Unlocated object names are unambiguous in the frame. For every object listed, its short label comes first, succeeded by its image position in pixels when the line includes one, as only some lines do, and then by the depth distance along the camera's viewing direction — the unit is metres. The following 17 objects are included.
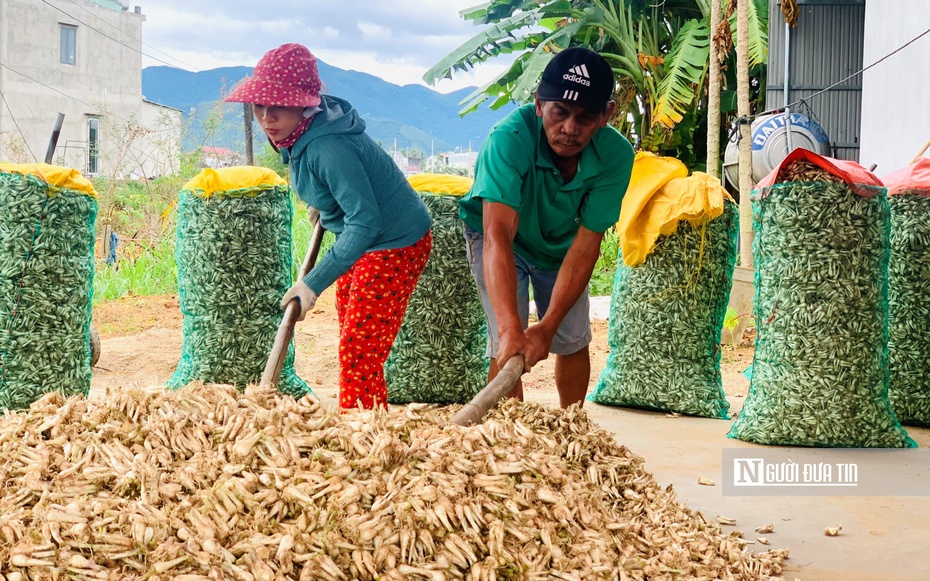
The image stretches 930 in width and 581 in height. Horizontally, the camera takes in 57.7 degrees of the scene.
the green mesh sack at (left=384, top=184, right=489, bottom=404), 4.08
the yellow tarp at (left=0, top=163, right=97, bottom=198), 3.71
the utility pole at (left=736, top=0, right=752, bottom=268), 6.63
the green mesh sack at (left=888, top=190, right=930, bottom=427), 3.69
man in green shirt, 2.41
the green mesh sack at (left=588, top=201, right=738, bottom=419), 3.96
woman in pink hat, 2.65
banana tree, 9.32
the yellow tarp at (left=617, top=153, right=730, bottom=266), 3.89
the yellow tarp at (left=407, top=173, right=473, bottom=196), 4.15
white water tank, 8.40
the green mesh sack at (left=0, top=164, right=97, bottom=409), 3.67
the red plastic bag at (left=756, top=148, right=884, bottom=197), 3.33
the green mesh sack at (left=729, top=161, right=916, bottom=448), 3.35
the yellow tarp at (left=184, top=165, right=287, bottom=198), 4.01
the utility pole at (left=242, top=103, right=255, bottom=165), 9.69
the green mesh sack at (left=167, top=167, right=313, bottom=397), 3.98
